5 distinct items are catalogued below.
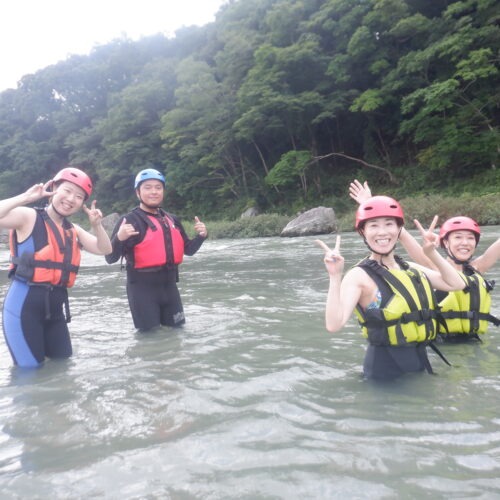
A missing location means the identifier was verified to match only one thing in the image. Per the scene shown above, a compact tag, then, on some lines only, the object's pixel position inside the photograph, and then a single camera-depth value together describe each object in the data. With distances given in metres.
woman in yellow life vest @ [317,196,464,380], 3.11
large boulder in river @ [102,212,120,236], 34.31
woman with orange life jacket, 3.98
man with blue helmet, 4.99
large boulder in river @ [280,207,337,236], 20.88
